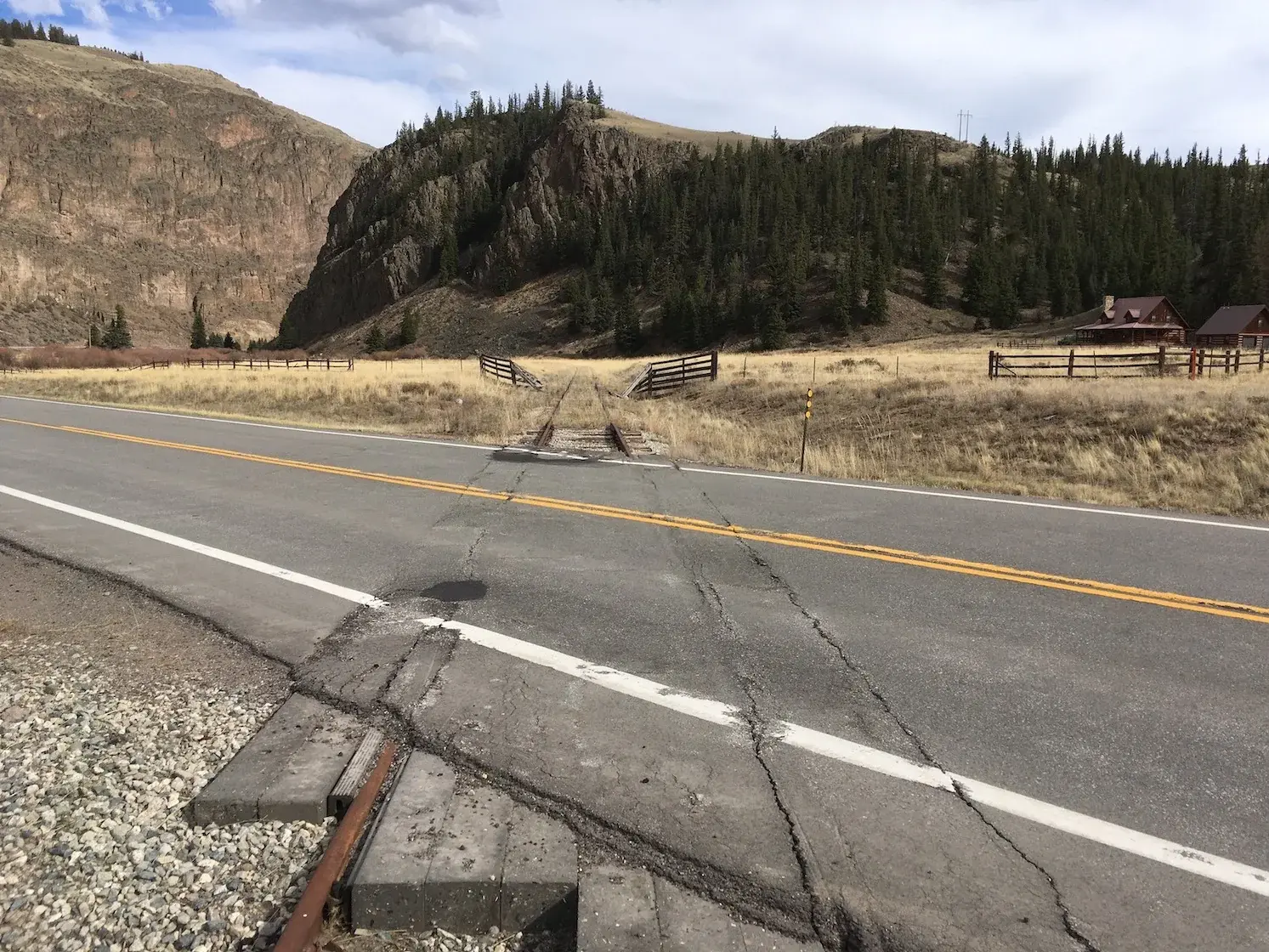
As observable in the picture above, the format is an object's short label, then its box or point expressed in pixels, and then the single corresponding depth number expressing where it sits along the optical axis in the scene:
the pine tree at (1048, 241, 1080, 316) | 95.19
